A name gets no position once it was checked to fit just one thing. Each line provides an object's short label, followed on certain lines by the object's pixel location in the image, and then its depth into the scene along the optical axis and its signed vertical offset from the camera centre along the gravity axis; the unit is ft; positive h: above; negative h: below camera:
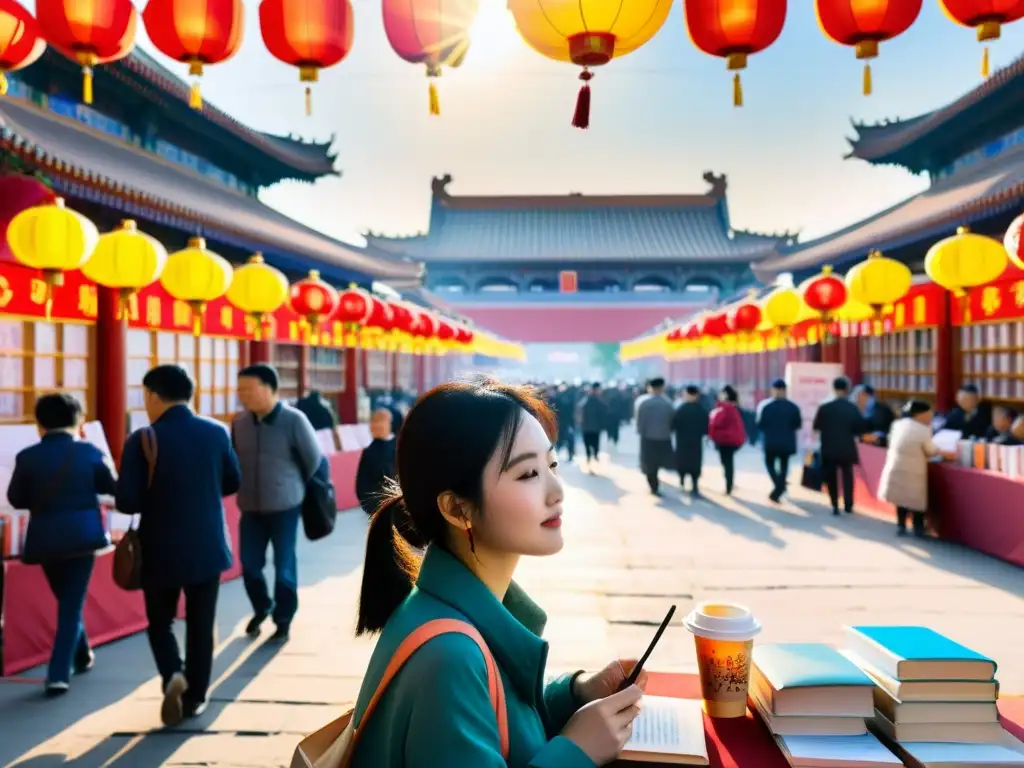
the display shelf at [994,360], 27.61 +0.96
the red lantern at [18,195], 17.01 +4.44
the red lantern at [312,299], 24.54 +2.96
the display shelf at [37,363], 20.63 +0.82
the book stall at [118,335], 13.23 +1.95
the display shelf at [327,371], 43.32 +1.10
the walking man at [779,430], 27.25 -1.57
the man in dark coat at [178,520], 9.88 -1.71
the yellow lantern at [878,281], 21.39 +2.95
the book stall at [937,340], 18.69 +2.18
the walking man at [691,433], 28.91 -1.76
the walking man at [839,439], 25.44 -1.80
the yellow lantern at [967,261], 18.33 +3.02
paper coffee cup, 4.81 -1.73
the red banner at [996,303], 23.84 +2.75
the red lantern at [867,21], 8.45 +4.11
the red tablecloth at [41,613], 11.91 -3.77
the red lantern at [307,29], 9.14 +4.39
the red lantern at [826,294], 23.68 +2.89
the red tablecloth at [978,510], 18.42 -3.28
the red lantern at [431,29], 8.94 +4.29
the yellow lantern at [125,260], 16.66 +2.90
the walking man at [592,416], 37.96 -1.45
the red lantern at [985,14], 7.84 +3.88
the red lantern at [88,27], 9.08 +4.45
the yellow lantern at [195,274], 18.54 +2.87
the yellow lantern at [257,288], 21.43 +2.91
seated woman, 3.12 -0.89
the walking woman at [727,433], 28.86 -1.76
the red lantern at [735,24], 8.49 +4.11
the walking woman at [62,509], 10.92 -1.72
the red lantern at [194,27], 9.16 +4.43
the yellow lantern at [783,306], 27.48 +2.91
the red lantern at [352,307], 28.40 +3.10
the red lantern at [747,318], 32.96 +3.03
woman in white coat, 21.25 -2.12
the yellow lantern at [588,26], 7.55 +3.70
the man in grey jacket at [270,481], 13.15 -1.60
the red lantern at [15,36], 9.03 +4.32
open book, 4.28 -2.07
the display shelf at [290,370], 39.91 +1.06
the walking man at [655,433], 29.66 -1.80
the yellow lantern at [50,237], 14.74 +3.02
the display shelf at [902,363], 33.65 +1.09
